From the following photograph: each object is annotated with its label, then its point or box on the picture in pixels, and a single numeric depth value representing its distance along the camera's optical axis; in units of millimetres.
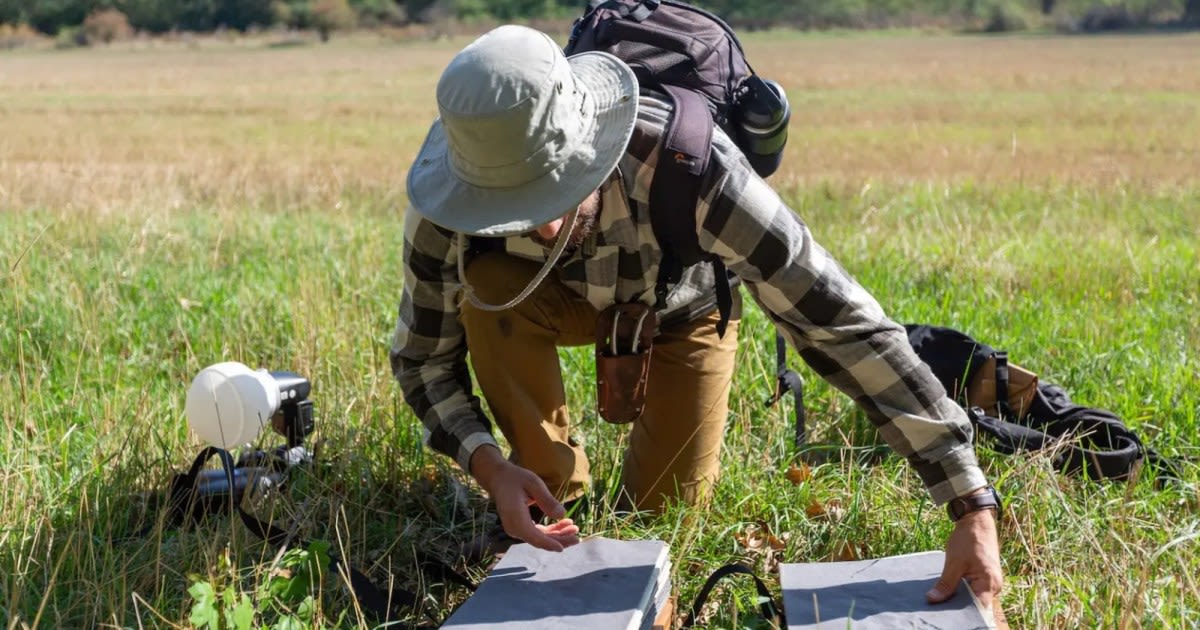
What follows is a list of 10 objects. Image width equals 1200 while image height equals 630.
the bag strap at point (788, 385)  3914
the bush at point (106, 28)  46062
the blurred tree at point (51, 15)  51281
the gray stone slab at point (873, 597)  2525
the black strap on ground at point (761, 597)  2809
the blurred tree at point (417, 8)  59688
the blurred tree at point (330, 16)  53094
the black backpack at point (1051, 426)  3600
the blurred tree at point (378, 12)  56781
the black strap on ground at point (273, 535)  2922
